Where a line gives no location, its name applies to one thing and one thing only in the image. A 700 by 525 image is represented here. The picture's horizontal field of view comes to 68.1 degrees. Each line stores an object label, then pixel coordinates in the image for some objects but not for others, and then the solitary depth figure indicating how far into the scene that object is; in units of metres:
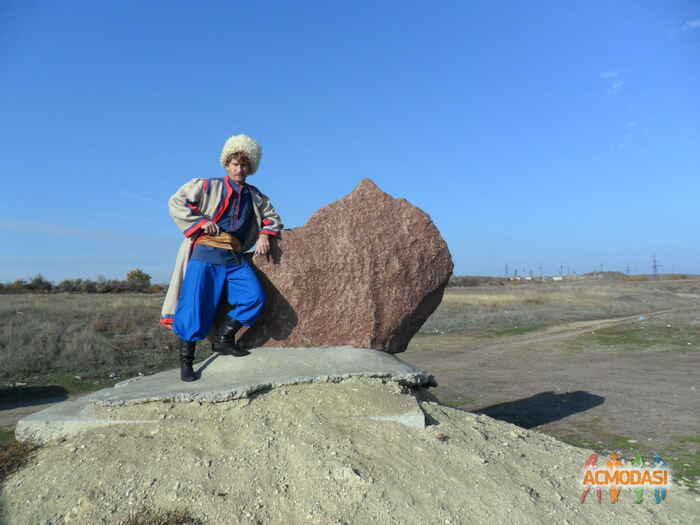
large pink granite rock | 4.75
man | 4.28
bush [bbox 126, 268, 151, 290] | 39.25
